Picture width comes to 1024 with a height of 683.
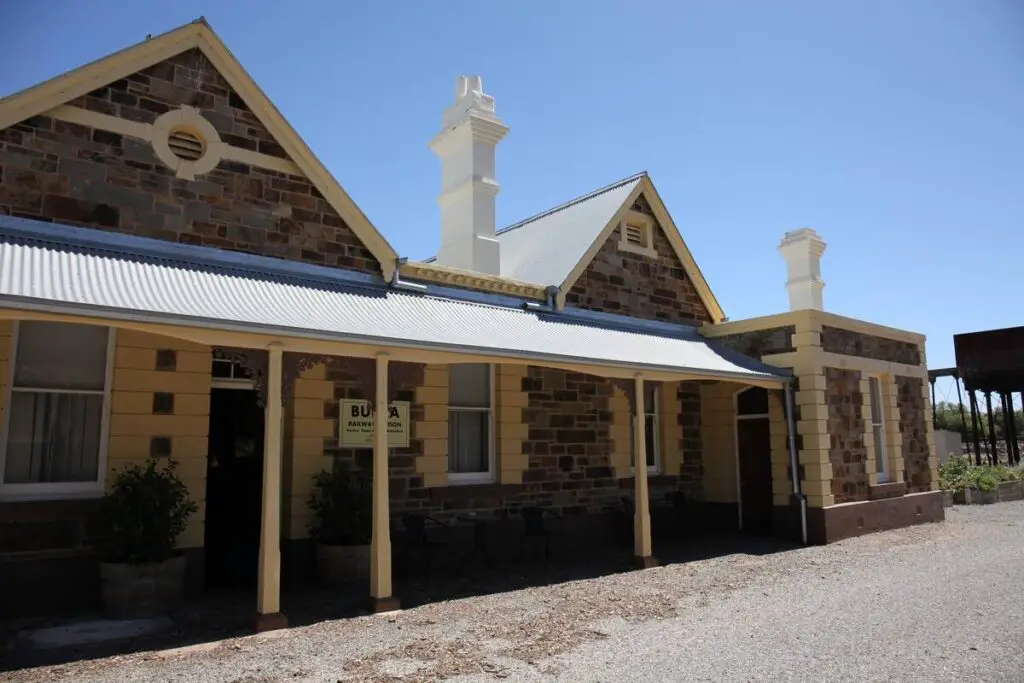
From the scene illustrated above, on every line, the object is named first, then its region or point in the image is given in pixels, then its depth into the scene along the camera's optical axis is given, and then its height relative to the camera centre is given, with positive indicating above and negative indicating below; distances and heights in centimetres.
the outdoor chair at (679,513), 1195 -91
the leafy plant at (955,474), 1659 -48
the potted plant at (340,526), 793 -70
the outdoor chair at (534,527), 959 -87
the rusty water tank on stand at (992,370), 2112 +230
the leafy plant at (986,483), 1627 -66
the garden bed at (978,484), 1617 -68
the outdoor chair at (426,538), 841 -89
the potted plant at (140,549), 649 -76
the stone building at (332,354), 668 +107
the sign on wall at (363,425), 870 +40
